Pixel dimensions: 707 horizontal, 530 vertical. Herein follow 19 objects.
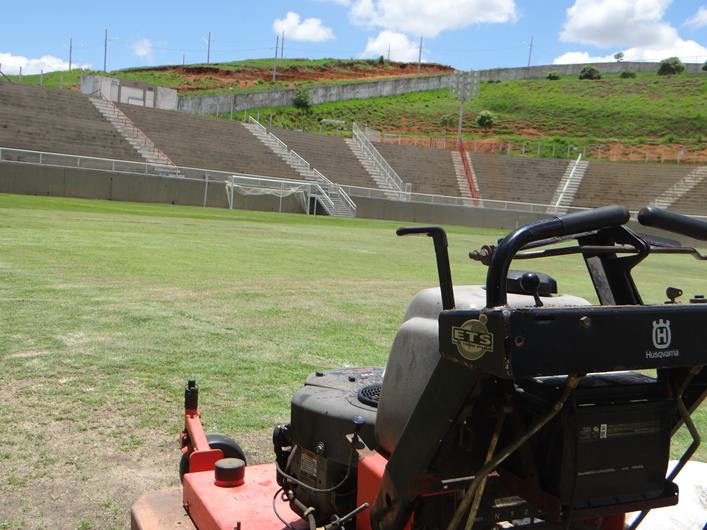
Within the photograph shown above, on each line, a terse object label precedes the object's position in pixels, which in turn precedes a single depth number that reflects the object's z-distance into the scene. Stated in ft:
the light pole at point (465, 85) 189.92
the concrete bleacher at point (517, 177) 163.32
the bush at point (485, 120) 239.09
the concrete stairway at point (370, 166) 155.84
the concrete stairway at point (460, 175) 162.40
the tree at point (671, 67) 298.35
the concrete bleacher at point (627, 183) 155.12
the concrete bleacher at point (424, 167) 162.71
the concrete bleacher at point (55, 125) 121.83
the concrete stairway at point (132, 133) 131.64
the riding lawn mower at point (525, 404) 4.92
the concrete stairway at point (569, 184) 160.15
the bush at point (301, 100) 256.32
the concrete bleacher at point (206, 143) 138.62
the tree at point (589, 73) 299.60
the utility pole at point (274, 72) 315.88
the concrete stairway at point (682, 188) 151.37
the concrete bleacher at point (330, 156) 153.58
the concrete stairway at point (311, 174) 131.13
